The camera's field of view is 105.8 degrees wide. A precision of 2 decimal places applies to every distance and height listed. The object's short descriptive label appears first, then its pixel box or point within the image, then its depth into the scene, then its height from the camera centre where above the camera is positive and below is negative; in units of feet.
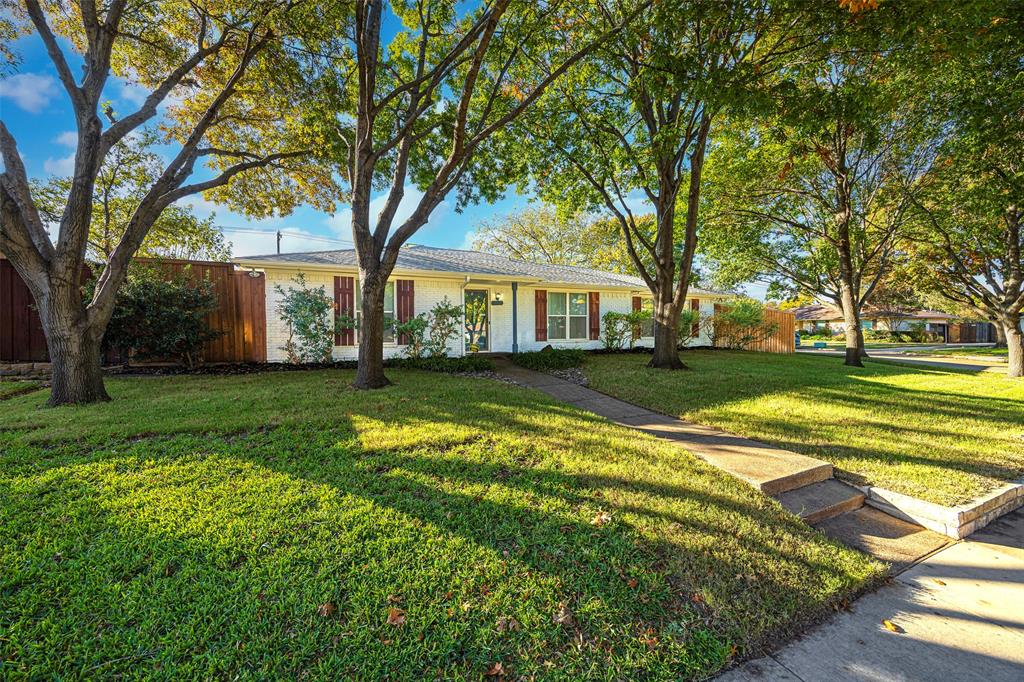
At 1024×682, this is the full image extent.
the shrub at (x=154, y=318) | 26.86 +1.70
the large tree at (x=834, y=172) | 22.48 +14.78
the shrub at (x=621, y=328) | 45.80 +1.14
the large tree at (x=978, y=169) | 19.63 +13.08
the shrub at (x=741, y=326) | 51.75 +1.44
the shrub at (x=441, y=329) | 33.45 +0.91
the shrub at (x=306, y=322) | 30.57 +1.55
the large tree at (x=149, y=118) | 18.51 +14.91
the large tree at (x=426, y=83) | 21.52 +16.62
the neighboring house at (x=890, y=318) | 99.17 +4.37
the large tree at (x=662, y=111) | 20.86 +15.70
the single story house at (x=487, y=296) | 34.63 +4.83
